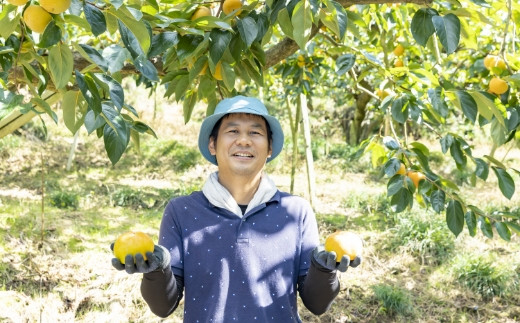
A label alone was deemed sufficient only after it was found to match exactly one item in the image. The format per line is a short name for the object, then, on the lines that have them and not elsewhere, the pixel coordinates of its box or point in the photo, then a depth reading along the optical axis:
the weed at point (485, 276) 4.49
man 1.57
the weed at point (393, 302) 4.13
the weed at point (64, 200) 5.86
